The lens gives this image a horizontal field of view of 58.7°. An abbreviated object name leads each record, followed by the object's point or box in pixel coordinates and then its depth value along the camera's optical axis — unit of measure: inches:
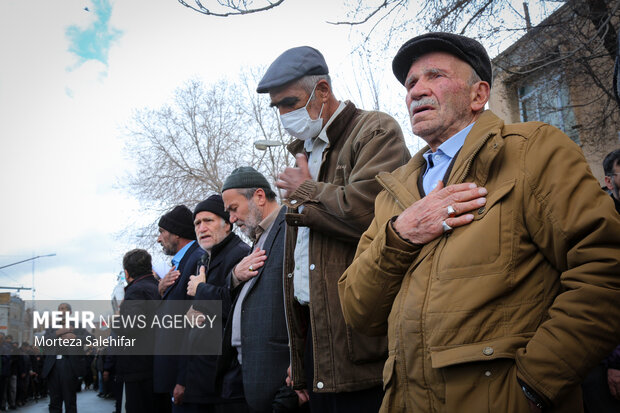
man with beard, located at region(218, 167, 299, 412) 134.4
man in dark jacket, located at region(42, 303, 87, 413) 417.4
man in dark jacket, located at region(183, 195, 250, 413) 169.6
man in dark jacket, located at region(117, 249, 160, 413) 242.2
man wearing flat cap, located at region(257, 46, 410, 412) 108.2
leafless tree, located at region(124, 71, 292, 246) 1133.1
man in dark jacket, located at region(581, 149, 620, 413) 128.0
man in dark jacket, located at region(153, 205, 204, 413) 200.2
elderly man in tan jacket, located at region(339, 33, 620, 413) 68.6
